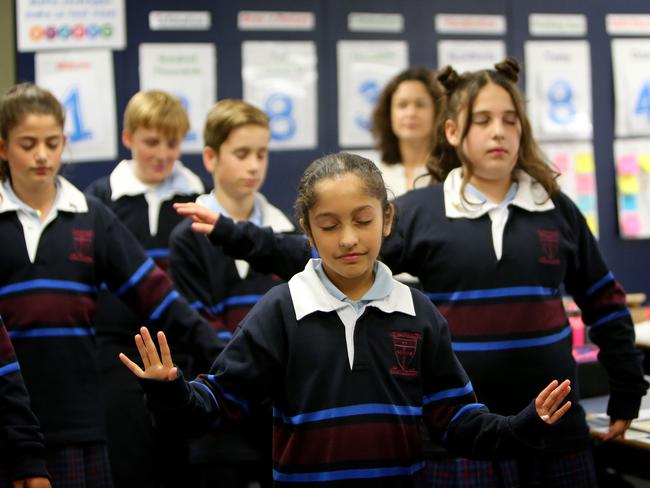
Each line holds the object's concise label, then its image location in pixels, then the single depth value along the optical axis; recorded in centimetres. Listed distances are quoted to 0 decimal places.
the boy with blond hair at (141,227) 318
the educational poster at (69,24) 427
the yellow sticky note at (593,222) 495
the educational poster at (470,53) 479
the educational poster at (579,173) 495
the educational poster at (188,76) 441
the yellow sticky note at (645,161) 503
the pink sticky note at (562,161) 495
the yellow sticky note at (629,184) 500
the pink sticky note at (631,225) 501
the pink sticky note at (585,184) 496
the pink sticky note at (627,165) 501
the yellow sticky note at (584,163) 497
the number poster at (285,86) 454
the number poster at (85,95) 433
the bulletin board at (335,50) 439
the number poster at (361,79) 465
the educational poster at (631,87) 500
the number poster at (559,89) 491
